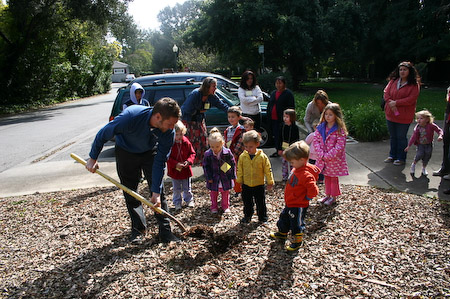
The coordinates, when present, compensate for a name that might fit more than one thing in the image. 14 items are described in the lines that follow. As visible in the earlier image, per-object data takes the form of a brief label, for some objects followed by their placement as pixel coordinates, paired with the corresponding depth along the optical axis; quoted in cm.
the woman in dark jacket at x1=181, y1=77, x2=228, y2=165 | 578
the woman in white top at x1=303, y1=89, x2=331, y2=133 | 602
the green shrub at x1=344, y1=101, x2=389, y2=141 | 833
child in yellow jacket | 414
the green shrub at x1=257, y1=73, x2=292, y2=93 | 2025
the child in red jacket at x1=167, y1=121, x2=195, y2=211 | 493
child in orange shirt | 354
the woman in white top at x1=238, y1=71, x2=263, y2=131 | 688
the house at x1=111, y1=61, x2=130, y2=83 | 8481
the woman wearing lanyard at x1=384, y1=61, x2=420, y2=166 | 614
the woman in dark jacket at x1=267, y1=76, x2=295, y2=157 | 667
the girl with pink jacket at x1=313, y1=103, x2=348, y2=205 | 456
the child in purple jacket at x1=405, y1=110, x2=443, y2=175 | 571
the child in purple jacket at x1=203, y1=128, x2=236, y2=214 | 462
